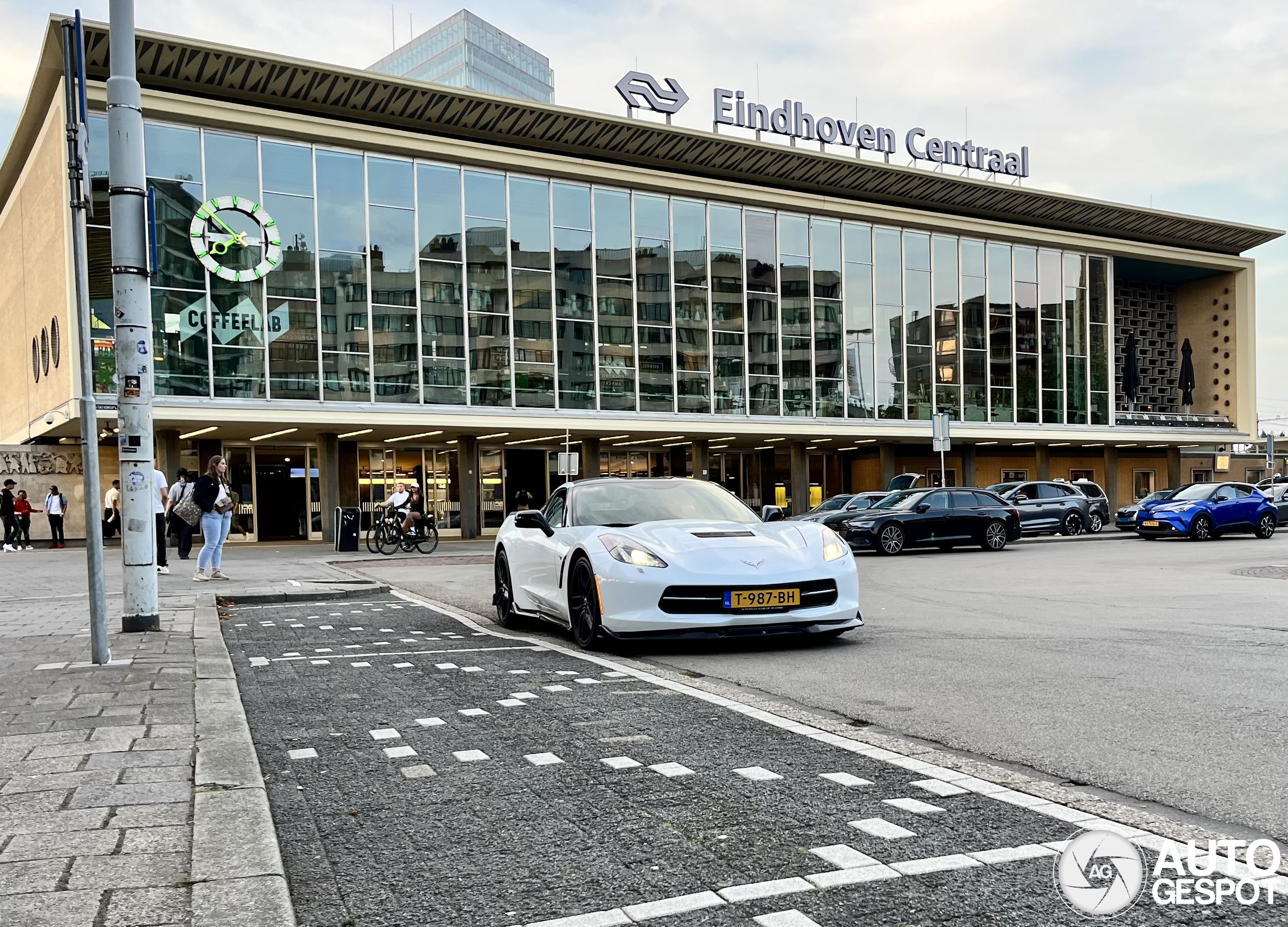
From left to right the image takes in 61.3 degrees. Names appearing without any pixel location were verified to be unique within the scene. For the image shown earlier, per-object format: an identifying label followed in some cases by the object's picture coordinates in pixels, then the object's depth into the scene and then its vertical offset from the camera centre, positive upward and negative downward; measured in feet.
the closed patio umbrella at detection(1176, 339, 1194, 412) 177.37 +10.67
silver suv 98.37 -5.38
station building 98.07 +17.46
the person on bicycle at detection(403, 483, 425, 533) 87.15 -3.88
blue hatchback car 87.15 -5.69
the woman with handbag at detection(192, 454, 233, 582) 52.39 -1.72
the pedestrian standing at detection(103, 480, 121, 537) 92.43 -3.12
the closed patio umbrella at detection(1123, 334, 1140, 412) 170.71 +10.92
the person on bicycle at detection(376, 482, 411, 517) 86.63 -2.70
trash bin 89.71 -4.97
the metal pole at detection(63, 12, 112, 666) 23.58 +2.95
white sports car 26.58 -2.85
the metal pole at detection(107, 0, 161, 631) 28.76 +5.12
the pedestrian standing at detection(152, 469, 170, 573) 58.08 -1.96
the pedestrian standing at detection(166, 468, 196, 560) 68.41 -3.30
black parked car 75.87 -5.02
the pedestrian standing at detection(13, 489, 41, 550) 98.53 -3.14
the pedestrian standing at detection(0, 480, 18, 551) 95.96 -2.57
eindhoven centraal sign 120.47 +39.93
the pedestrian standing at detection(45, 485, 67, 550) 99.35 -3.10
